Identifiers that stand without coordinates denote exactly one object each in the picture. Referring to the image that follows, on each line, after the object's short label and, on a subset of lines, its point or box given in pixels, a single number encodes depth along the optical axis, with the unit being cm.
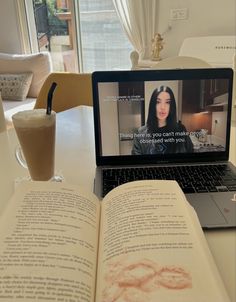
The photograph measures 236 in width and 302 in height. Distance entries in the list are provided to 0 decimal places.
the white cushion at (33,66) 266
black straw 57
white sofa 257
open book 31
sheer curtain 229
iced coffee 55
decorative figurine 217
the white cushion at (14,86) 257
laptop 63
